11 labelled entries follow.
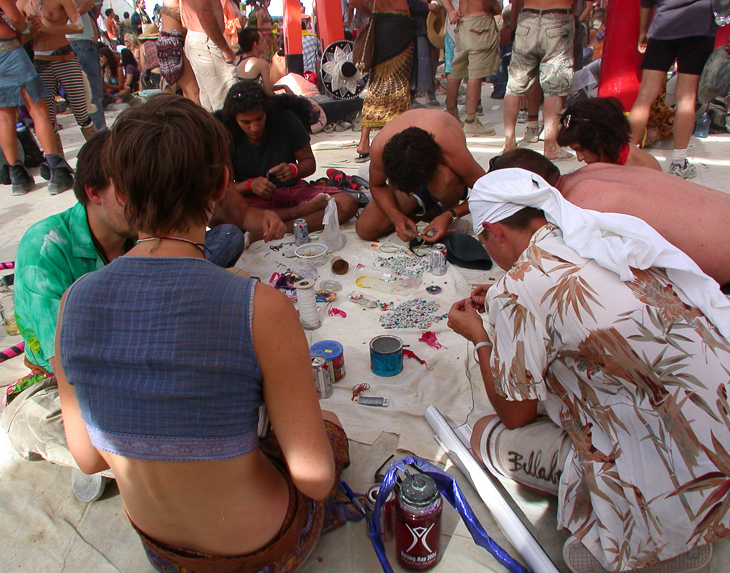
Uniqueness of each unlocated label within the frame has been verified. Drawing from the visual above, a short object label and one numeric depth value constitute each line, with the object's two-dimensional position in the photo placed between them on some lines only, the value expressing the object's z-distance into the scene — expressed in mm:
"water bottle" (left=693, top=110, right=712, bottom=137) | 6020
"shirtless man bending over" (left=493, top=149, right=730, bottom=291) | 1999
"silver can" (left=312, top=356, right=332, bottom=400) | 2314
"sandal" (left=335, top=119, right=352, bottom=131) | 8371
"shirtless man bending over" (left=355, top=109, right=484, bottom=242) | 3344
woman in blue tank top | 1077
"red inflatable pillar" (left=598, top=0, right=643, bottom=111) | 5668
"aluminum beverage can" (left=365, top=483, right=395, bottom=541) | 1685
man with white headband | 1331
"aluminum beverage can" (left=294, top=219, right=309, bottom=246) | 3939
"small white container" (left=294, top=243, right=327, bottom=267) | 3672
